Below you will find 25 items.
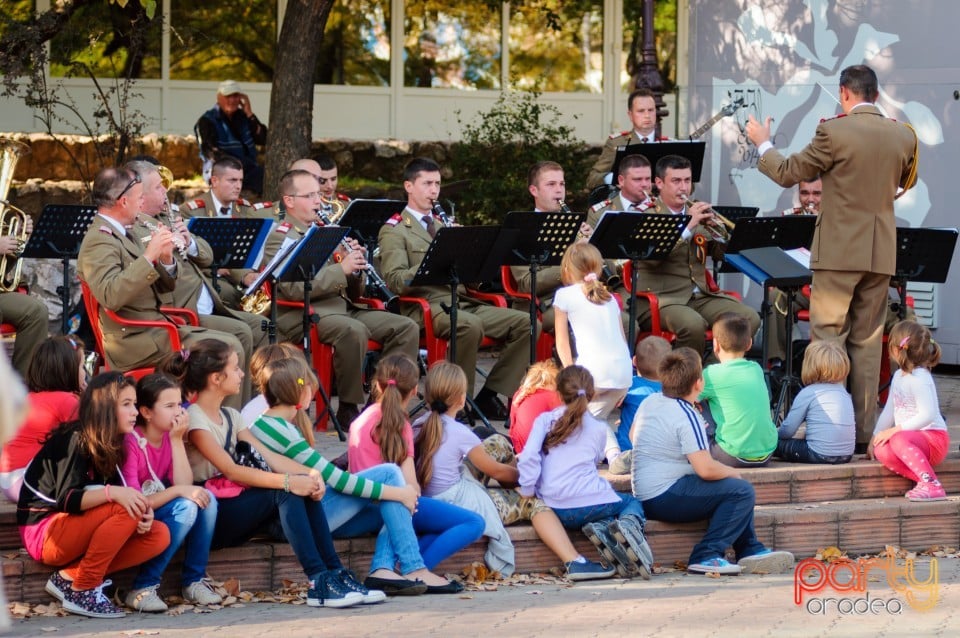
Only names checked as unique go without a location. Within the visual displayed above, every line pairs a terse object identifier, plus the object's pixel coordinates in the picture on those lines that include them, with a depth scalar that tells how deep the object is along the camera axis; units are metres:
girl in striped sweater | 12.32
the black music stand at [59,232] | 16.97
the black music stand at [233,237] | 16.00
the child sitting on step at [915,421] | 14.97
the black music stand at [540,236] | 16.73
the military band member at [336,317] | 17.22
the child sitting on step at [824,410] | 15.16
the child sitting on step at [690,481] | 13.45
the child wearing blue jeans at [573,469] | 13.27
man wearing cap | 25.78
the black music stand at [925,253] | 17.78
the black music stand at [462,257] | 16.33
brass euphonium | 17.02
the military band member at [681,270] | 18.64
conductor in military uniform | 15.37
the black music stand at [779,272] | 16.52
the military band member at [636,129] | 21.66
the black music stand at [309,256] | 15.62
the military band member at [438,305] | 17.81
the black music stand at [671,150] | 20.17
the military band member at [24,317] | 17.09
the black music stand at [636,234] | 16.62
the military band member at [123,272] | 14.30
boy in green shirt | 14.73
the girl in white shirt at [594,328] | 15.02
